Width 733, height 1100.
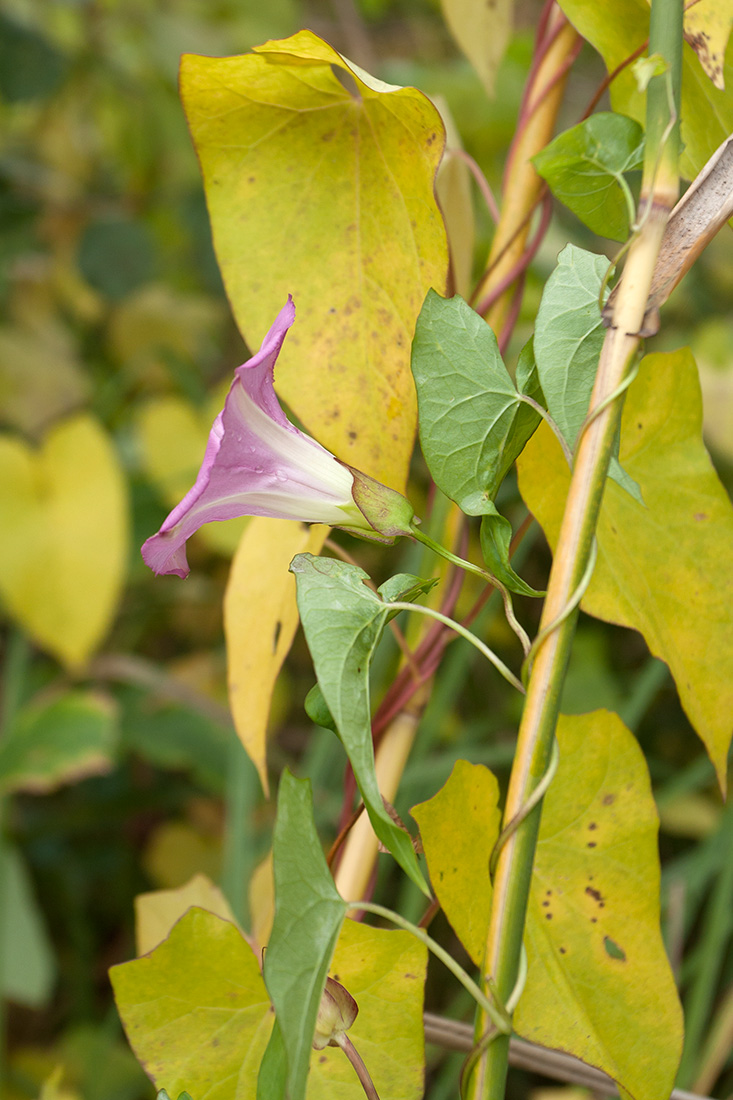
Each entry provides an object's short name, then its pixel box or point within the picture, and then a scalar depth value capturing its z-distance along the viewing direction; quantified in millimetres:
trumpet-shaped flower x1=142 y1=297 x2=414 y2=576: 685
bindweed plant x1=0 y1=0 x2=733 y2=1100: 677
